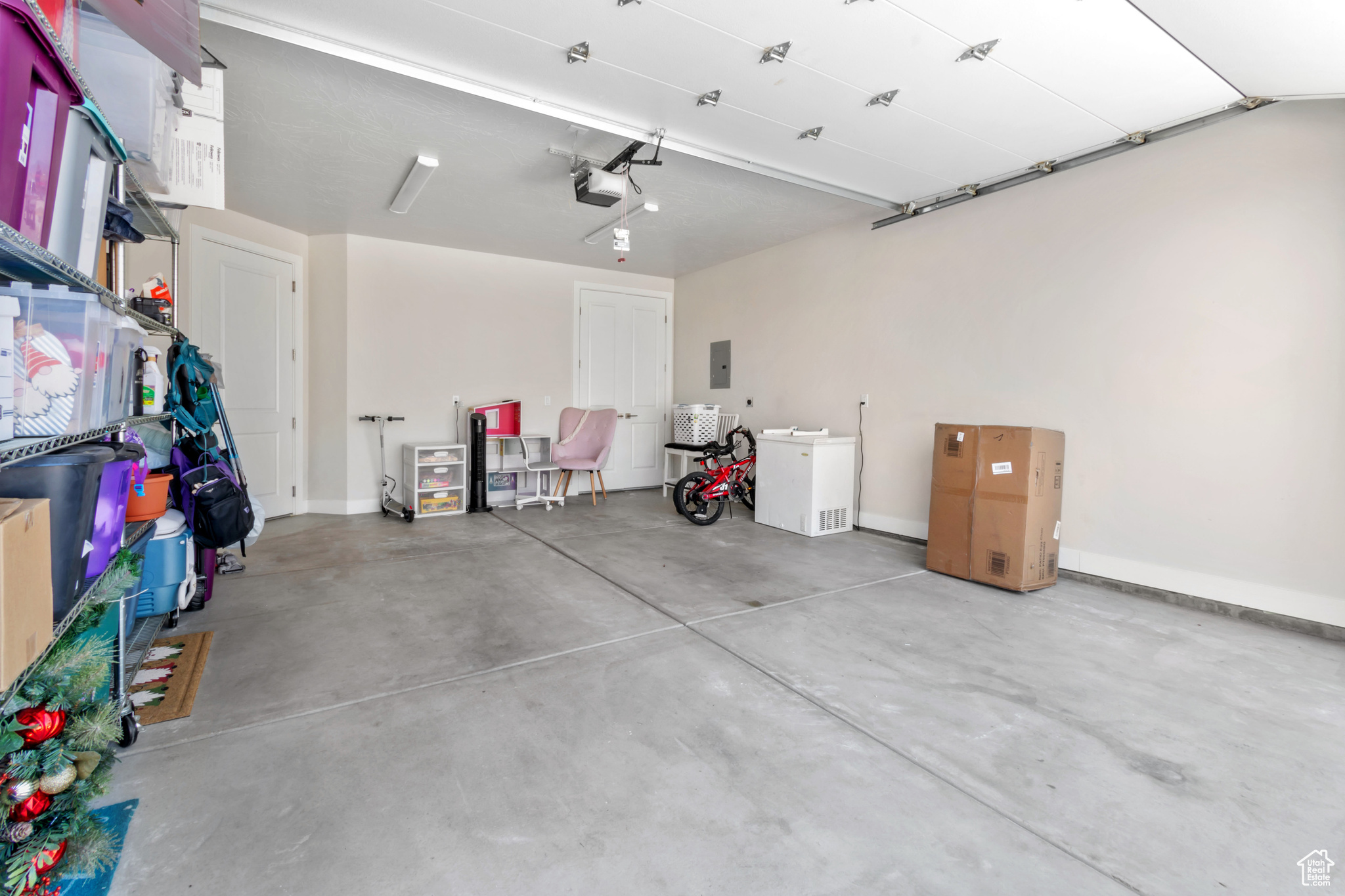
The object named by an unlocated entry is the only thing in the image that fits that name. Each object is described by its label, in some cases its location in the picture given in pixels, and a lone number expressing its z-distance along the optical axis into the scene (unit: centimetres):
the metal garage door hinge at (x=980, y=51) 251
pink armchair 638
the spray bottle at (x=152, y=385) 203
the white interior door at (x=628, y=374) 693
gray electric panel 668
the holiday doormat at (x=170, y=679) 205
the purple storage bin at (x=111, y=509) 143
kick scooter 564
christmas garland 105
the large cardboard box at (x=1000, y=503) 339
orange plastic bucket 204
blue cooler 245
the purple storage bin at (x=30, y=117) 90
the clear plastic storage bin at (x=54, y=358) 106
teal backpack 269
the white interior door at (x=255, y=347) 465
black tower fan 585
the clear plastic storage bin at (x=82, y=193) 114
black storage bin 108
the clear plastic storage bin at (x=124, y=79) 153
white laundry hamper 624
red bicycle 535
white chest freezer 483
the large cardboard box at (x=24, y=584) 82
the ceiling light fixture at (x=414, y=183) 380
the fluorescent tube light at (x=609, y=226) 464
